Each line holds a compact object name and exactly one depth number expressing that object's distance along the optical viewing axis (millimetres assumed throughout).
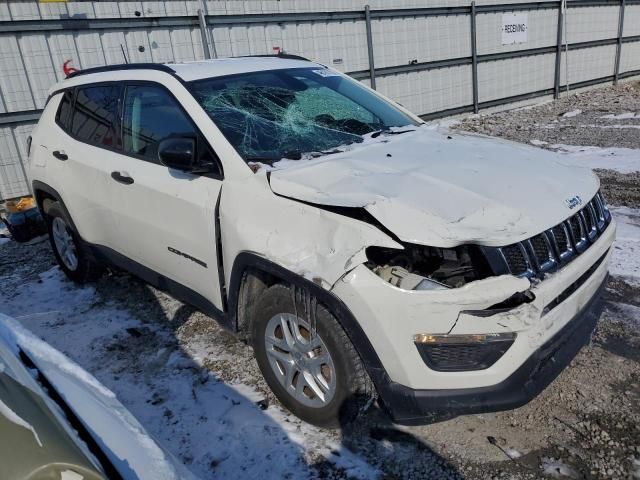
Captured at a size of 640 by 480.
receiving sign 13852
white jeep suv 2180
